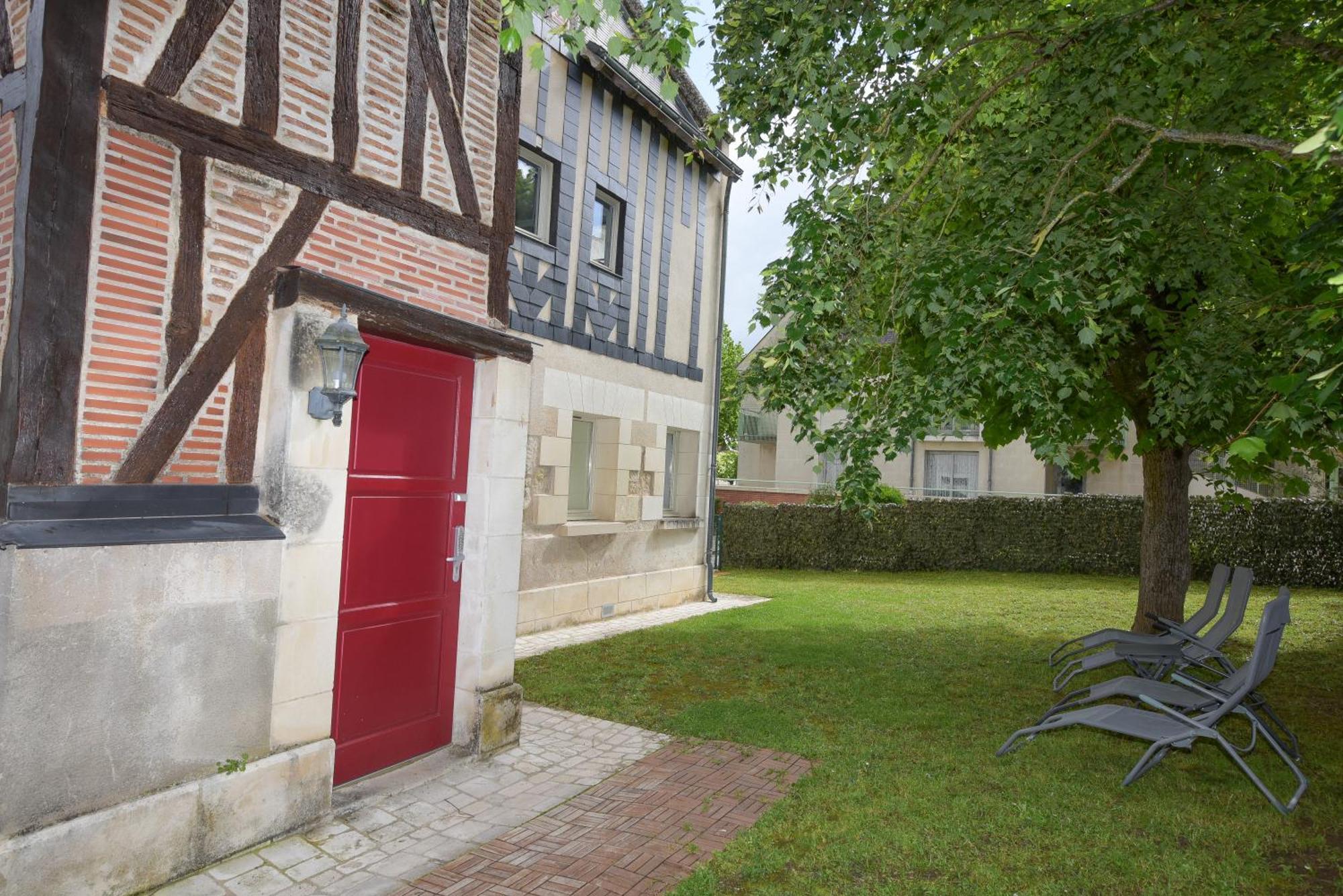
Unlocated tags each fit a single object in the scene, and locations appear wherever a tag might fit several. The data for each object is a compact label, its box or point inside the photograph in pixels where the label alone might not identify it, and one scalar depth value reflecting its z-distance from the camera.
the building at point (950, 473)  26.31
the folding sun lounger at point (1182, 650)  6.38
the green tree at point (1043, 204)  5.34
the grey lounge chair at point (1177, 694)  4.90
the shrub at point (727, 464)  47.38
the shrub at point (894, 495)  16.22
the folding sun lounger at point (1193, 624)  7.10
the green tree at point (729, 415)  39.97
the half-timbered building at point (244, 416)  3.15
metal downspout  12.84
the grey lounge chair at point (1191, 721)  4.29
